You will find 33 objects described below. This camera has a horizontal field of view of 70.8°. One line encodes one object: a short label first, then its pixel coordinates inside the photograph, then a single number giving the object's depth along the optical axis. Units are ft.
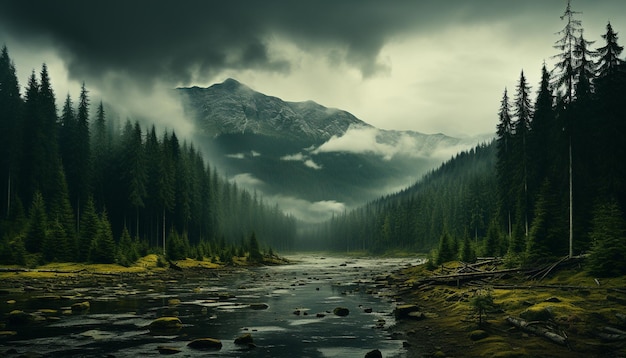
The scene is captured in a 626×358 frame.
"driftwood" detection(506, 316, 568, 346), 58.18
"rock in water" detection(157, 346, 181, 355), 61.57
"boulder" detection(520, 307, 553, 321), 68.64
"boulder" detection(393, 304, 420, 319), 91.30
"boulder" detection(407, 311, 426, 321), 89.09
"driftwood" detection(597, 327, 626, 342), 56.59
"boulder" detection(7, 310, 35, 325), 81.05
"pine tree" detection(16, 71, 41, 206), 257.14
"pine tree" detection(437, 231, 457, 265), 196.82
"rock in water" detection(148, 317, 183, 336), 79.46
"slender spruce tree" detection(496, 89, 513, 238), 232.53
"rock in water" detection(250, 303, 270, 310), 109.56
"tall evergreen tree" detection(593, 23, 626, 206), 130.82
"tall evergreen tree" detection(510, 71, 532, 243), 203.51
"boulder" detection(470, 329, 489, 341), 65.98
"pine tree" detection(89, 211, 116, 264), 207.51
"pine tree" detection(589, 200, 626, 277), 97.45
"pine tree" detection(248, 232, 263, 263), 355.40
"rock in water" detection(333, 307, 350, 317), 98.05
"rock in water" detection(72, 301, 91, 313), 98.34
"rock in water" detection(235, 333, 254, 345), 68.85
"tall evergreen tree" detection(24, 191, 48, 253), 204.13
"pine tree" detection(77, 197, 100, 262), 210.38
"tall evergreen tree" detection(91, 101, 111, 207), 307.99
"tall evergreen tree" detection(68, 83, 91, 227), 282.15
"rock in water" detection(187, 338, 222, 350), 65.72
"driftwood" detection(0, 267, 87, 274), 166.01
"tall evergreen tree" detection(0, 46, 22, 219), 255.29
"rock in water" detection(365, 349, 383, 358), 58.03
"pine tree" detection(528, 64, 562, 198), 196.34
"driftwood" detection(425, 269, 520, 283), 125.84
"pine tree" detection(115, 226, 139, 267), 215.51
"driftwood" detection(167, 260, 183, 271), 237.04
